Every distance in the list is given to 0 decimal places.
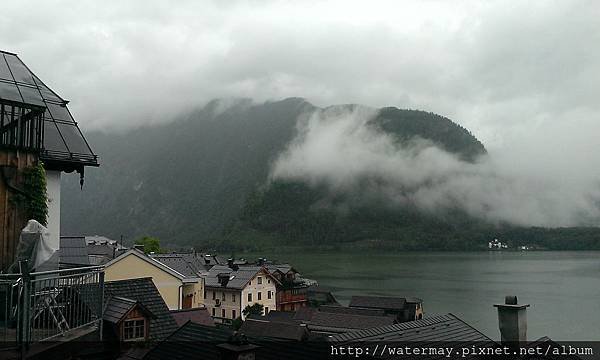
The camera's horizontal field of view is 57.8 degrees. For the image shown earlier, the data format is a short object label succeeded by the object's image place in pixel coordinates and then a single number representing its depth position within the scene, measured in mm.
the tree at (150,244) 92281
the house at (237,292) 60156
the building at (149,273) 35188
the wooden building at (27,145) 7633
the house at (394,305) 63219
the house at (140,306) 17359
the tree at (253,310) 59219
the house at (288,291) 67625
